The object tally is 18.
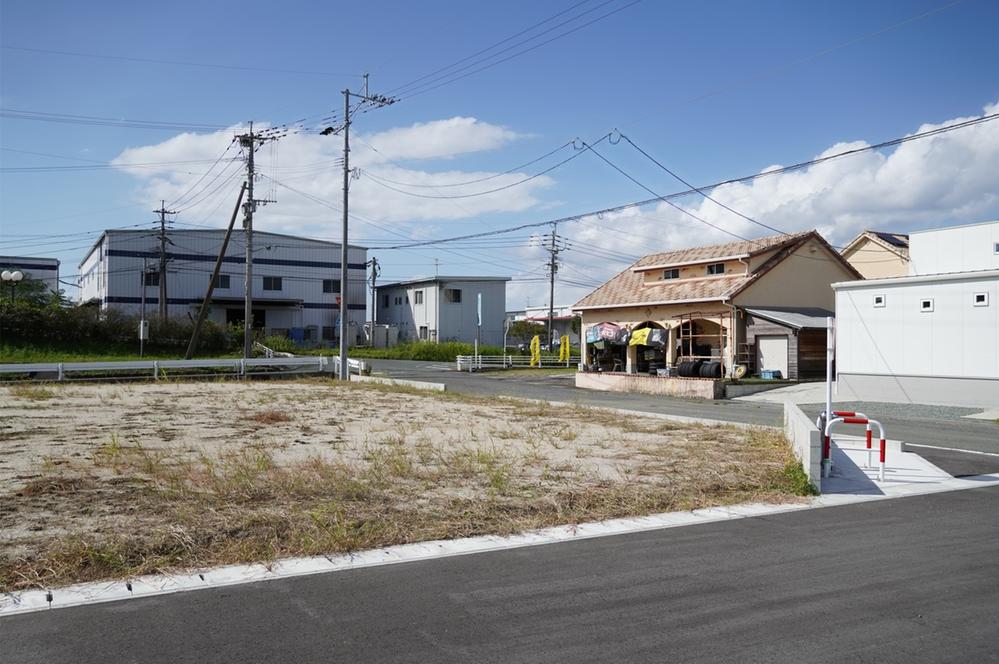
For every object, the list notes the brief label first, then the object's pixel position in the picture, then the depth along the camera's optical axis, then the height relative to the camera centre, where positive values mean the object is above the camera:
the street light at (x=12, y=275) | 35.16 +2.62
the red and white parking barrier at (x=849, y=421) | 10.38 -1.35
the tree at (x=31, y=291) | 45.52 +3.25
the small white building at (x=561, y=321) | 81.69 +1.93
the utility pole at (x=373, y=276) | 65.38 +5.14
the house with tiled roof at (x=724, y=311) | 31.80 +1.35
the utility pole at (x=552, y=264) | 58.44 +5.68
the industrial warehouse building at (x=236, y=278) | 58.19 +4.49
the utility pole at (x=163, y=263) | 51.03 +4.78
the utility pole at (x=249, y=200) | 35.22 +6.09
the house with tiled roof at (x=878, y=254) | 40.67 +4.72
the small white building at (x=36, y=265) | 84.57 +7.45
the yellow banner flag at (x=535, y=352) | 46.69 -0.81
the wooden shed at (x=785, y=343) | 31.08 -0.07
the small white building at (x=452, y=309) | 63.75 +2.43
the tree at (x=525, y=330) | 73.25 +0.79
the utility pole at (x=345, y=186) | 32.25 +6.34
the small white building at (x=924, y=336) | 21.55 +0.19
